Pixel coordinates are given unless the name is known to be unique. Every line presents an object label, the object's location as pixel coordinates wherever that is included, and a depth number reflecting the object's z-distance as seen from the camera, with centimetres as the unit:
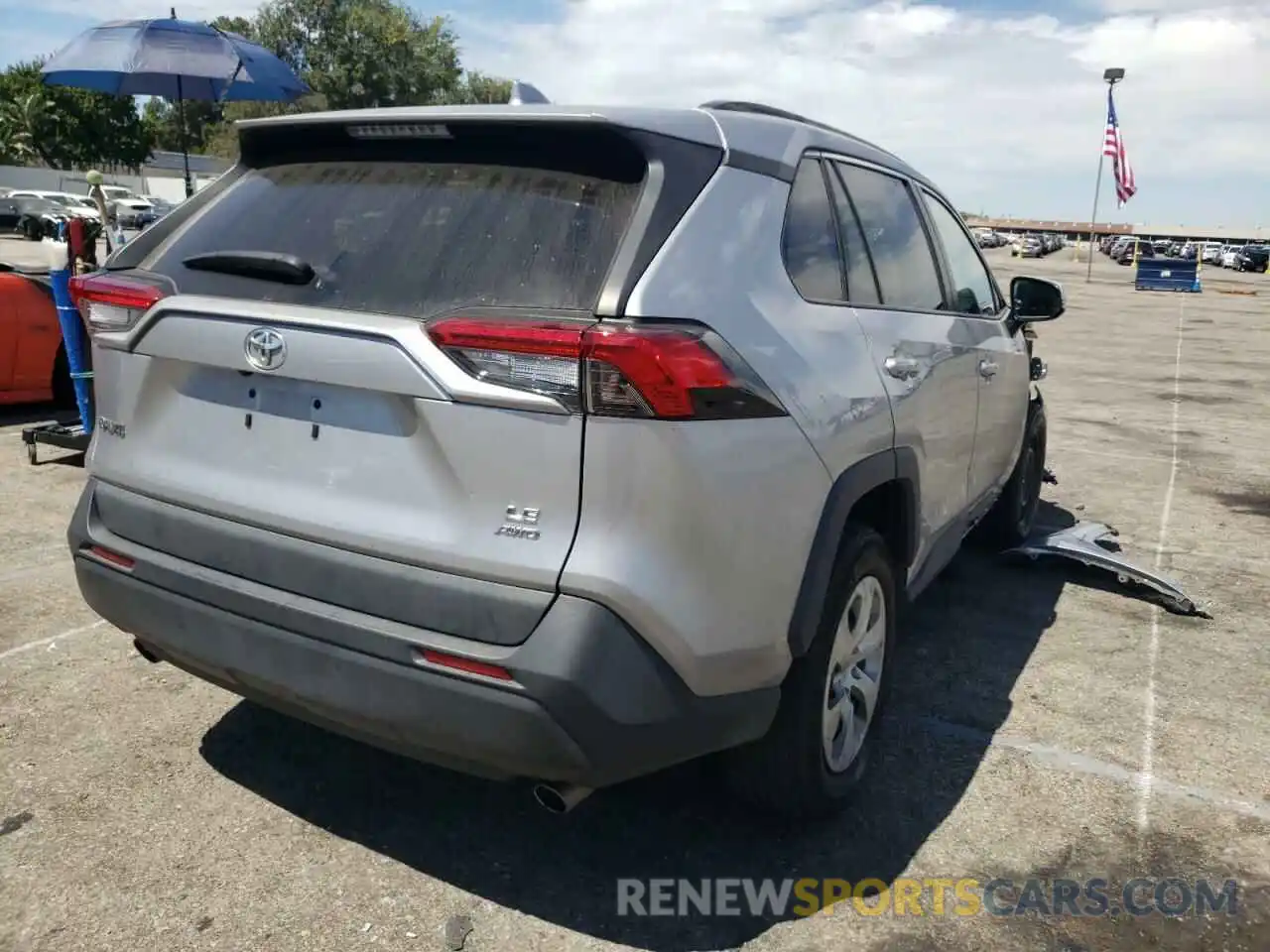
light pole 4062
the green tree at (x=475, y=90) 6206
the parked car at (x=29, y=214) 3453
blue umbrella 888
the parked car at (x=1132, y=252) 6372
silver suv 215
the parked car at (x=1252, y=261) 5909
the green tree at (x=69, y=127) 6656
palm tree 6619
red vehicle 742
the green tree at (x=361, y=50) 5866
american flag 3791
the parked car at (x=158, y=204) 4318
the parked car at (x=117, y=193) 4359
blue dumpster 3594
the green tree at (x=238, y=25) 6338
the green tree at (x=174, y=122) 7506
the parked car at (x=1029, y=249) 7675
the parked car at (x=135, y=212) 3834
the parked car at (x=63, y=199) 4074
